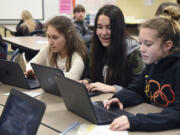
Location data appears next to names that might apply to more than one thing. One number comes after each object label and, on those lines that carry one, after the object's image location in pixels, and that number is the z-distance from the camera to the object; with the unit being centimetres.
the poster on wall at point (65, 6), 655
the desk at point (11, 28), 545
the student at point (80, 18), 501
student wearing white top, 197
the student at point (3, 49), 265
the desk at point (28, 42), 339
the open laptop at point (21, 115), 92
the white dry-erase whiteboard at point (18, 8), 613
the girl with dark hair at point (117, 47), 177
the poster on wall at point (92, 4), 627
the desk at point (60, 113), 111
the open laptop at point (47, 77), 146
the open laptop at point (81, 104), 111
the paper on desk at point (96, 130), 107
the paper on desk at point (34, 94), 156
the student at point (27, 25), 512
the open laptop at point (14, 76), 164
